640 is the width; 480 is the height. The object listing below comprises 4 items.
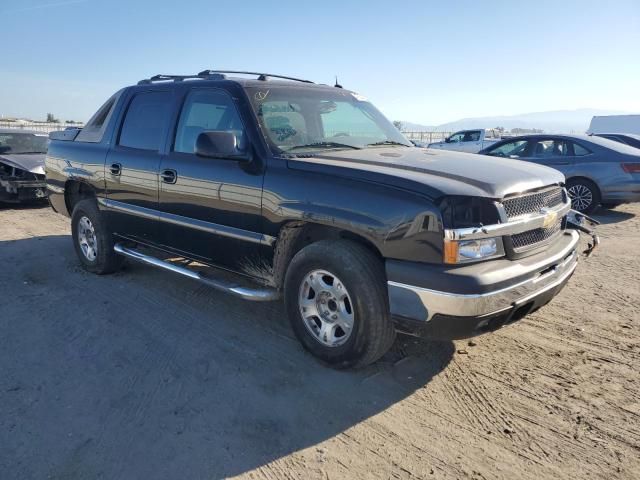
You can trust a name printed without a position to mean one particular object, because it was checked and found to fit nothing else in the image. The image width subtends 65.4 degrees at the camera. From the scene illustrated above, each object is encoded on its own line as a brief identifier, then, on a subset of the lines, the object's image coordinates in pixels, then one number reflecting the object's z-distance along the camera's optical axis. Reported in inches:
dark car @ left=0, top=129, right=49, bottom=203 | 376.2
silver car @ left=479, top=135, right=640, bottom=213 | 353.1
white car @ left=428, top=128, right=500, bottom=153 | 720.3
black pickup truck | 114.2
